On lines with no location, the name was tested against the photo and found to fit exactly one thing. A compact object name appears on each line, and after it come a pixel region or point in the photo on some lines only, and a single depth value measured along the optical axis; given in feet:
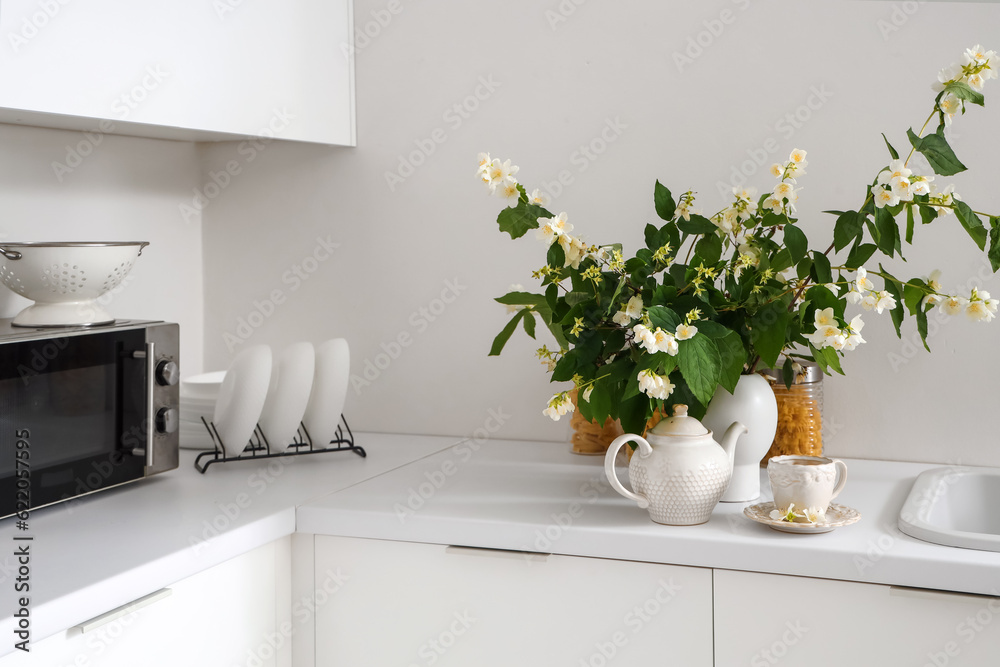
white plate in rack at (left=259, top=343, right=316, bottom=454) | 4.79
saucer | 3.42
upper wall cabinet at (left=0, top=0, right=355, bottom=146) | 3.66
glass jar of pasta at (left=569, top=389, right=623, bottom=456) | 5.04
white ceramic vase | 3.97
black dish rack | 4.72
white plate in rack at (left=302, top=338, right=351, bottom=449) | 4.96
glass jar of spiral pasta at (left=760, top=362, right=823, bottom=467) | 4.52
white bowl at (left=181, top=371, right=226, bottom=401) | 5.05
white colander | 3.94
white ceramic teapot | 3.59
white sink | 3.99
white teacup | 3.50
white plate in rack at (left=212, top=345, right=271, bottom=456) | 4.64
